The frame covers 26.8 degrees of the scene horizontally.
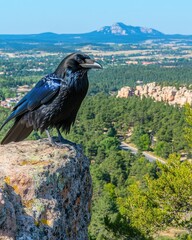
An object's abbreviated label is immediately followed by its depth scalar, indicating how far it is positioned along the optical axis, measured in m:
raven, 5.04
